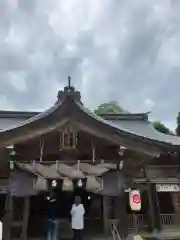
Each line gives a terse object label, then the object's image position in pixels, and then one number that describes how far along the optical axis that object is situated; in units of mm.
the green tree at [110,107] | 31761
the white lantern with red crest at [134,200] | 7276
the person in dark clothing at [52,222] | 6413
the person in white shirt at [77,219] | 6143
